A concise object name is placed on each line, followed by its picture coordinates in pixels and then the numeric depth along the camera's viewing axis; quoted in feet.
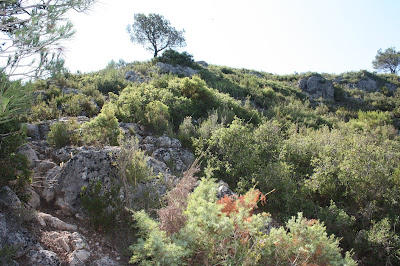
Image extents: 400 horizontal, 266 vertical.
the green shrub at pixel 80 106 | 26.12
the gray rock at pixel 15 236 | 10.55
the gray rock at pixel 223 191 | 17.10
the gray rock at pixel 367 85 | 86.95
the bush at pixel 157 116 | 24.68
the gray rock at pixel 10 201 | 12.09
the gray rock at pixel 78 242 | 11.96
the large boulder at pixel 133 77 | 44.89
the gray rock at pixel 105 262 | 11.72
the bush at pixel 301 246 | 10.58
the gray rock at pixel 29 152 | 16.14
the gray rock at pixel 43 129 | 20.92
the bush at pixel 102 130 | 19.29
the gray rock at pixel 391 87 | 86.63
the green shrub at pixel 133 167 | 15.28
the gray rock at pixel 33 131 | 19.96
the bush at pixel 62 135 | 18.78
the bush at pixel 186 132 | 24.09
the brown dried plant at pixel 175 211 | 11.80
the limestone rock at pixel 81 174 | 14.43
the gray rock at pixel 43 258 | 10.53
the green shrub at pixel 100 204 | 13.69
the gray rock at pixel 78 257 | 11.21
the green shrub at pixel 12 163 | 12.92
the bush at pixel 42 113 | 23.16
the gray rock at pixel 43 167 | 15.79
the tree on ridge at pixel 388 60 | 122.42
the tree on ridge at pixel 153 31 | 89.56
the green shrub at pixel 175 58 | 61.05
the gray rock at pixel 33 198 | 13.60
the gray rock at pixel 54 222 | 12.85
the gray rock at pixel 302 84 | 77.05
